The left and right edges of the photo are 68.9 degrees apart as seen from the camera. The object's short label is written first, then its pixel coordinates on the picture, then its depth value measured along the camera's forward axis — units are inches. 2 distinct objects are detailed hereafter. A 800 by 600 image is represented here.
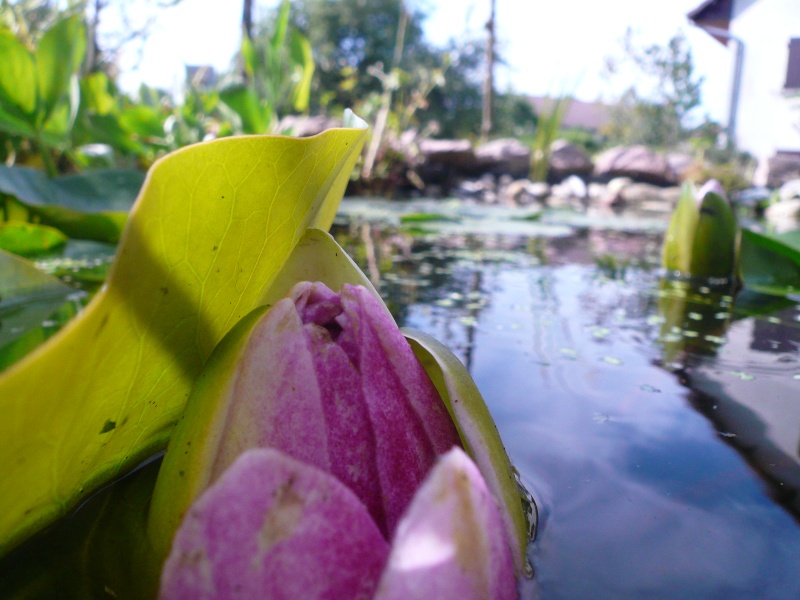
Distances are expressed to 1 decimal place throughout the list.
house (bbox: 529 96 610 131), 1254.8
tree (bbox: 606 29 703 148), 650.8
